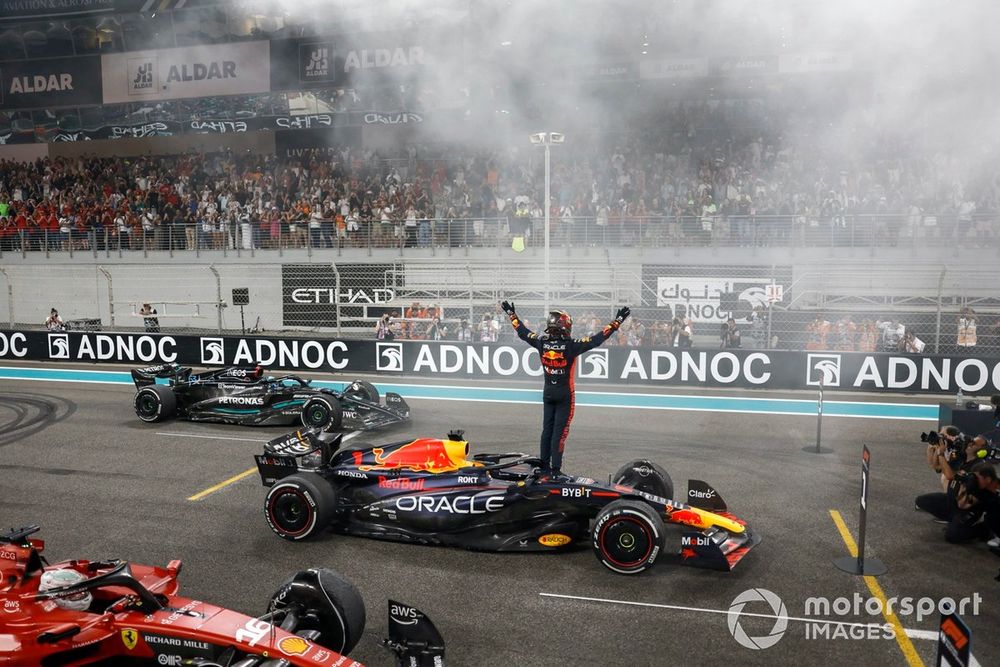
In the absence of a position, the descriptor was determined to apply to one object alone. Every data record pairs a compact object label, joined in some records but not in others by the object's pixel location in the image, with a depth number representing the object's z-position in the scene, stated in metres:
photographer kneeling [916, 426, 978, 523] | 7.16
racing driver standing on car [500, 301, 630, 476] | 8.00
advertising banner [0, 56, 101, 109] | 22.47
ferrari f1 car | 4.18
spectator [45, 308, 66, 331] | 18.95
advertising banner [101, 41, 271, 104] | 20.67
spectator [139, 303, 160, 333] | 17.52
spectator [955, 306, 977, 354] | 14.11
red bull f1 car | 6.08
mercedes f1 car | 10.98
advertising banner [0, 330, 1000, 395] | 13.45
